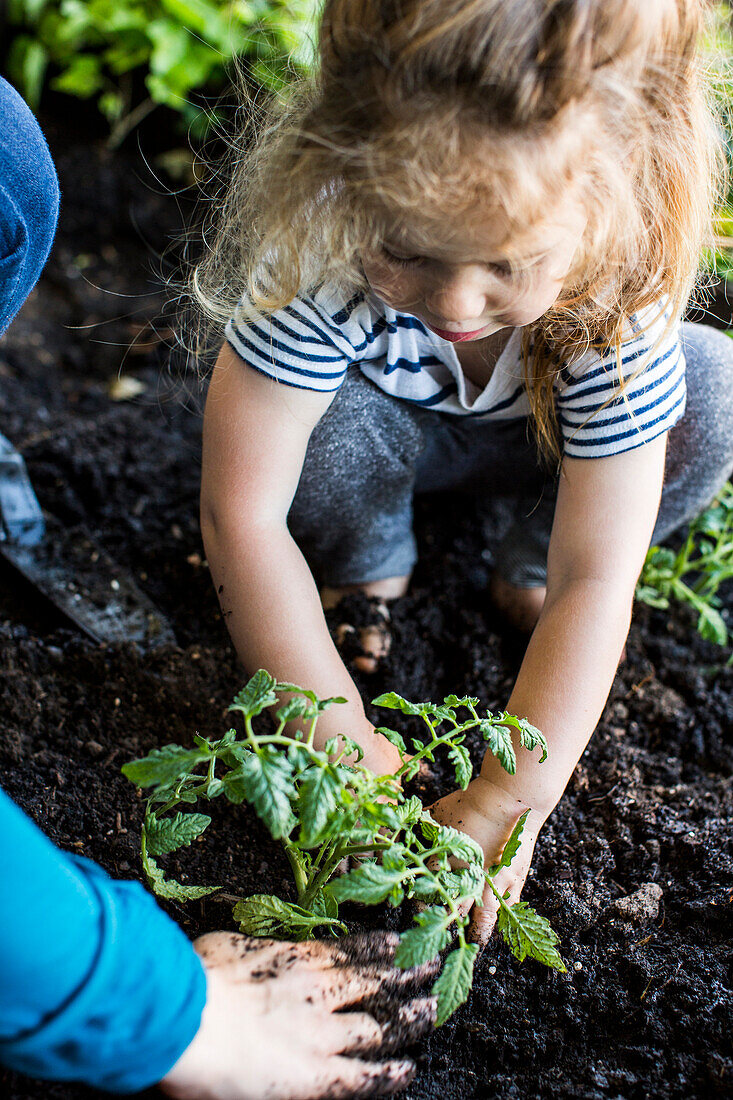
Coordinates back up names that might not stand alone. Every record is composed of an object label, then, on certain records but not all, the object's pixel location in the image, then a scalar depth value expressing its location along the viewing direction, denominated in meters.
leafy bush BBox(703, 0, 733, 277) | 1.03
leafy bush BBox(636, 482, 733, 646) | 1.57
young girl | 0.83
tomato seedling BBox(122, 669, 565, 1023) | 0.76
